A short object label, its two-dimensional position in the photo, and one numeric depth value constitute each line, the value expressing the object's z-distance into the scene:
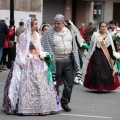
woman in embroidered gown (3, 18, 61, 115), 8.59
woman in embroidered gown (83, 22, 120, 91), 11.63
